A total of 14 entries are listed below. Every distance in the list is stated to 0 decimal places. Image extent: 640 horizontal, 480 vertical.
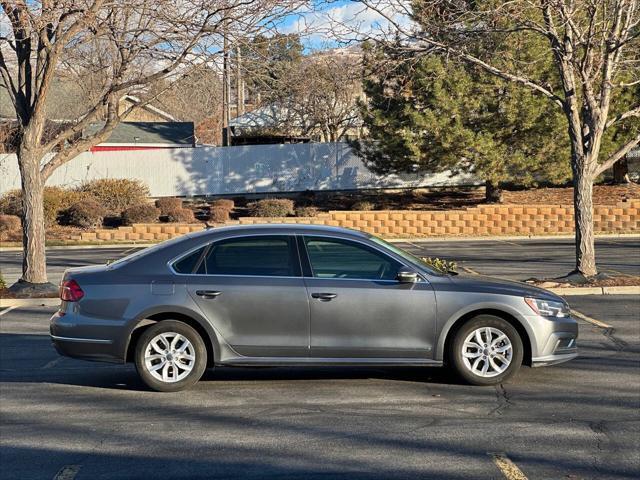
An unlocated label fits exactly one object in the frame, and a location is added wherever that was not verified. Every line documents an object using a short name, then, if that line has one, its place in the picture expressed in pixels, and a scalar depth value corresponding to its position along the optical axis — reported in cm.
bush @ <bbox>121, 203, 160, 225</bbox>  3111
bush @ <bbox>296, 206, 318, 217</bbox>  3185
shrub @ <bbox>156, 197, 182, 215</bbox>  3228
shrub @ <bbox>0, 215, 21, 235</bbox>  3053
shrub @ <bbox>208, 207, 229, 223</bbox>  3247
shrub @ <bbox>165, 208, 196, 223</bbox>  3184
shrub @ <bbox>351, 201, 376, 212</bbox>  3422
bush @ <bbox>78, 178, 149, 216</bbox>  3378
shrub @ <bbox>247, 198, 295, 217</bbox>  3183
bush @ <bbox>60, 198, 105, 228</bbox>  3158
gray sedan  855
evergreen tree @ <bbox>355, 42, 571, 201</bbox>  3083
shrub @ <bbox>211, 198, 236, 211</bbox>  3438
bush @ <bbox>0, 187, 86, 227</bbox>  3212
